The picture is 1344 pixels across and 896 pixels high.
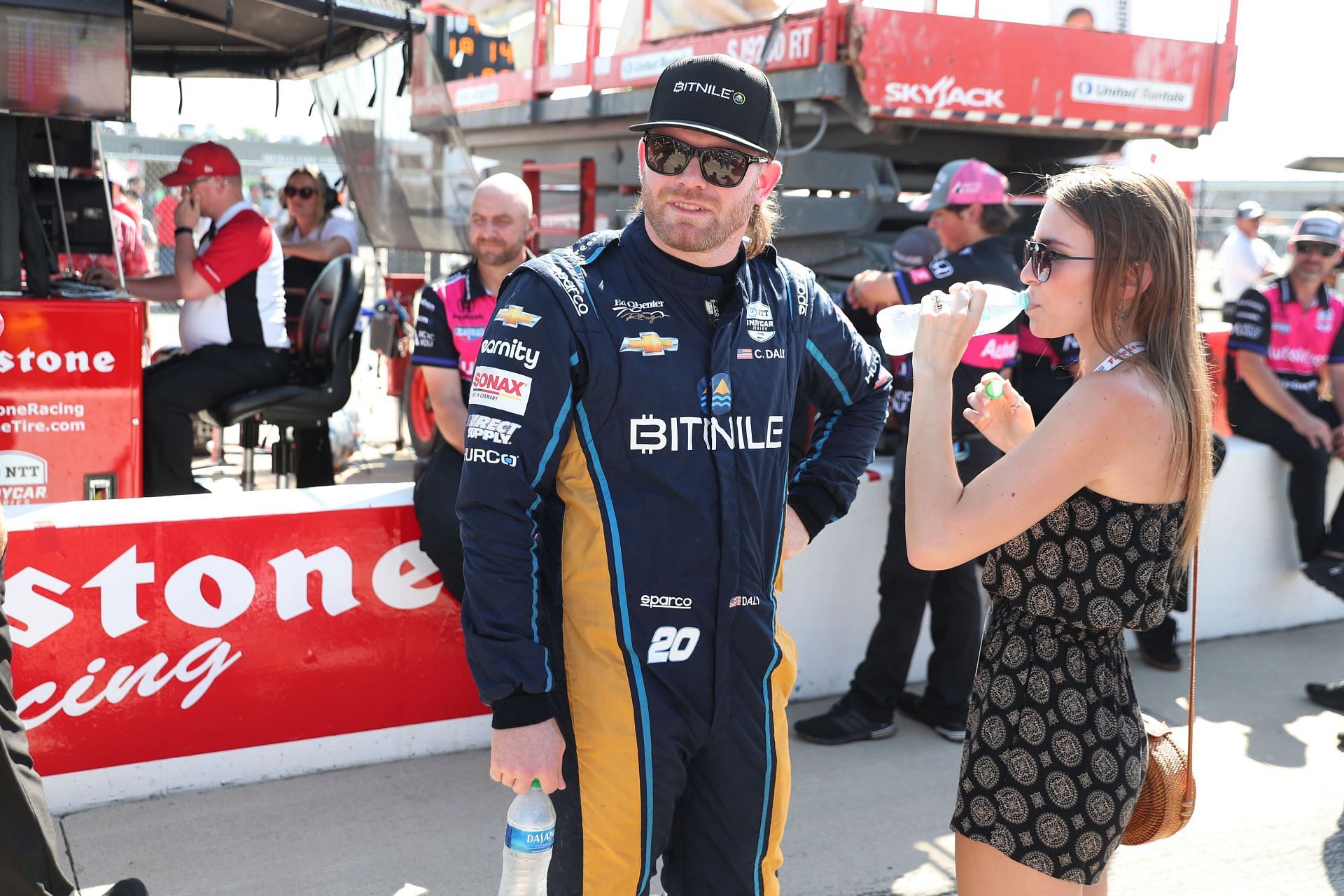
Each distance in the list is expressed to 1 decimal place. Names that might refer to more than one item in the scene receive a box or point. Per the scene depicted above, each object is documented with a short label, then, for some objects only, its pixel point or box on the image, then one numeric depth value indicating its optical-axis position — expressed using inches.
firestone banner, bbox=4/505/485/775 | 140.0
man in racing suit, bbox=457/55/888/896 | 80.0
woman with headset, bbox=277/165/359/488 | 303.1
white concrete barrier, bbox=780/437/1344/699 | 192.2
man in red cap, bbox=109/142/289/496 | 210.1
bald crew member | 164.7
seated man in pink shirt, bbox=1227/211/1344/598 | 227.8
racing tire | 328.8
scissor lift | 302.2
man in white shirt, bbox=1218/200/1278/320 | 498.0
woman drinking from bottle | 82.3
